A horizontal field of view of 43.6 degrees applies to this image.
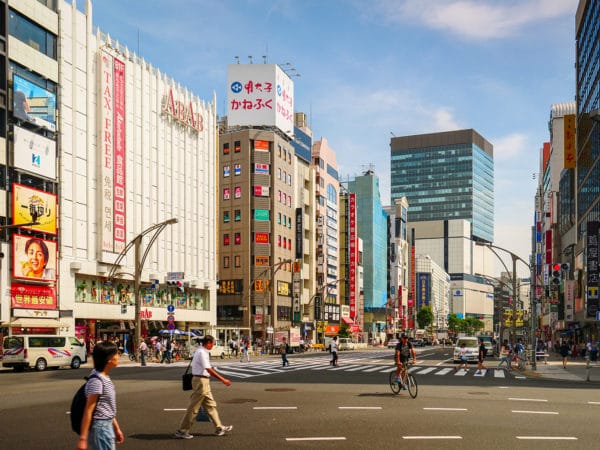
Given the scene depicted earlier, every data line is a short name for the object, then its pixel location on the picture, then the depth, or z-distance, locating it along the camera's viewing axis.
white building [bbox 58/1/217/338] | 60.66
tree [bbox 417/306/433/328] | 177.88
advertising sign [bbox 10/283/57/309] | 53.56
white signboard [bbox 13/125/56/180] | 54.50
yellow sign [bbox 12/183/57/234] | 53.57
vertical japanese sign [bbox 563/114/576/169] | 87.62
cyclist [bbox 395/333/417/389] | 22.12
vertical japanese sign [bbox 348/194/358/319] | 134.12
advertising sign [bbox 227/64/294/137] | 104.81
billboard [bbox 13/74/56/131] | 54.62
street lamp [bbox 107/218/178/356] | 49.16
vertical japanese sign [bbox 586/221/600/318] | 64.69
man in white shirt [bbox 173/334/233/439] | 13.62
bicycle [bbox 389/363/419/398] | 21.33
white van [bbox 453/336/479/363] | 51.28
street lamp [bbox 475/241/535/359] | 42.96
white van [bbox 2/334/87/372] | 39.06
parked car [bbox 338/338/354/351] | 91.01
